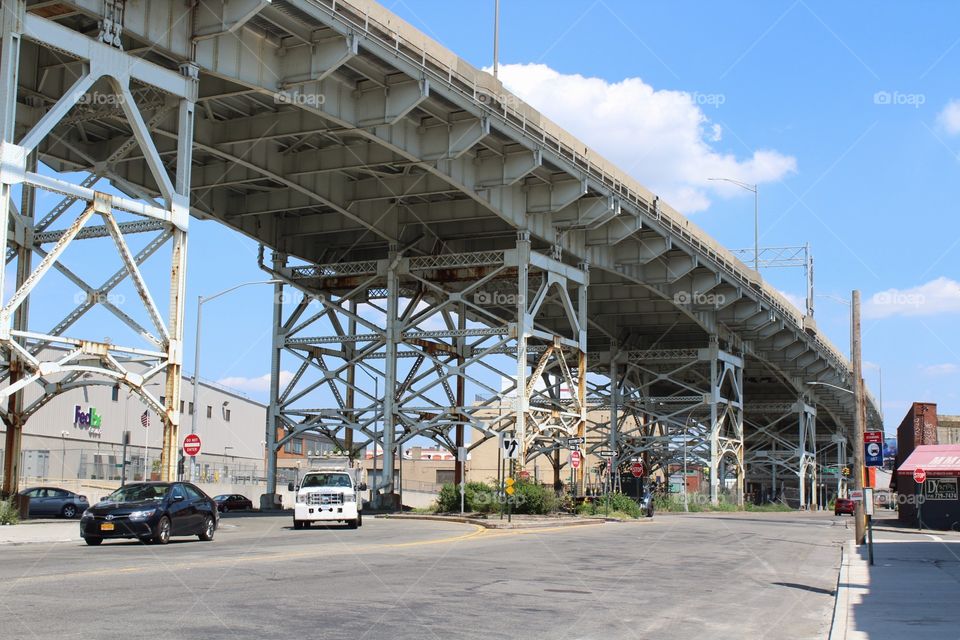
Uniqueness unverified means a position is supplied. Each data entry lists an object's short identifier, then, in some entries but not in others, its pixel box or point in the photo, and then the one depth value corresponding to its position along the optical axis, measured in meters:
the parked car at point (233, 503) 57.22
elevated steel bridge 27.19
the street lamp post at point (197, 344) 46.69
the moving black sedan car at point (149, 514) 22.62
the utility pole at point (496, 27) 42.19
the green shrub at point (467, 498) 41.34
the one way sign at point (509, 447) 36.81
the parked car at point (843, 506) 73.88
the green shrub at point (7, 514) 27.11
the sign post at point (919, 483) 46.44
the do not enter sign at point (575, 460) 46.34
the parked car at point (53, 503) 42.88
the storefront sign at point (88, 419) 71.56
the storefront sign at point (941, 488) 47.22
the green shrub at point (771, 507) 77.42
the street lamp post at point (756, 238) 78.44
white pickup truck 31.80
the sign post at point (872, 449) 27.09
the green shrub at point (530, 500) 40.31
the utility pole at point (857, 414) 30.17
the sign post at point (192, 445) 36.12
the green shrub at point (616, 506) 46.44
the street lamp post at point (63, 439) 70.44
